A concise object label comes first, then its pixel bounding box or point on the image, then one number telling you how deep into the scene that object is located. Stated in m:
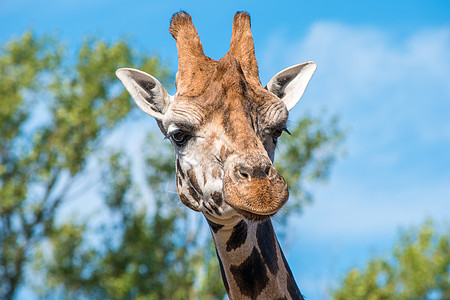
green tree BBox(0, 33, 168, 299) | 53.81
